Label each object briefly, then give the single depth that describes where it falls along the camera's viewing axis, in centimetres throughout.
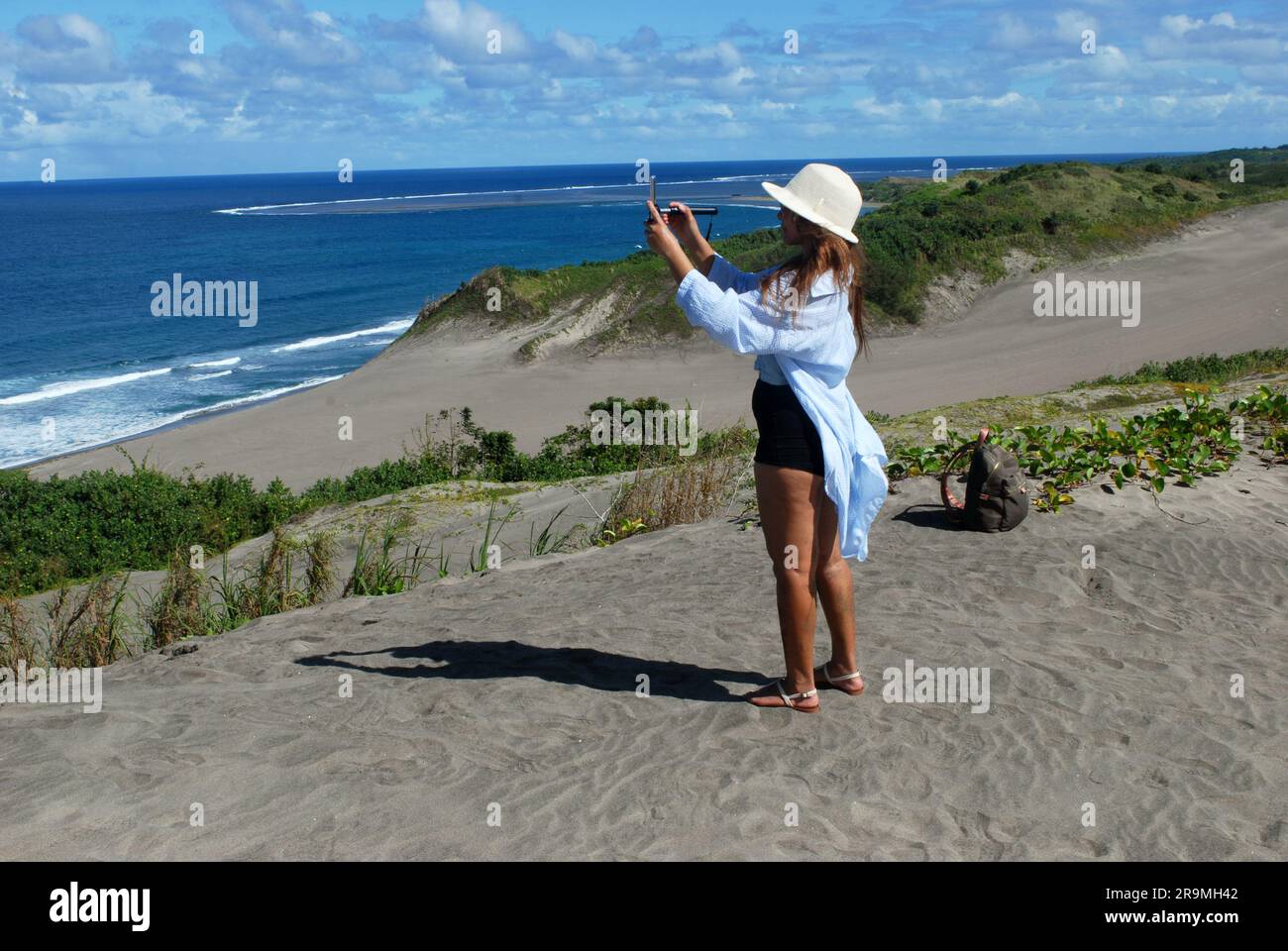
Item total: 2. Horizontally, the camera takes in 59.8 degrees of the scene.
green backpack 692
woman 385
